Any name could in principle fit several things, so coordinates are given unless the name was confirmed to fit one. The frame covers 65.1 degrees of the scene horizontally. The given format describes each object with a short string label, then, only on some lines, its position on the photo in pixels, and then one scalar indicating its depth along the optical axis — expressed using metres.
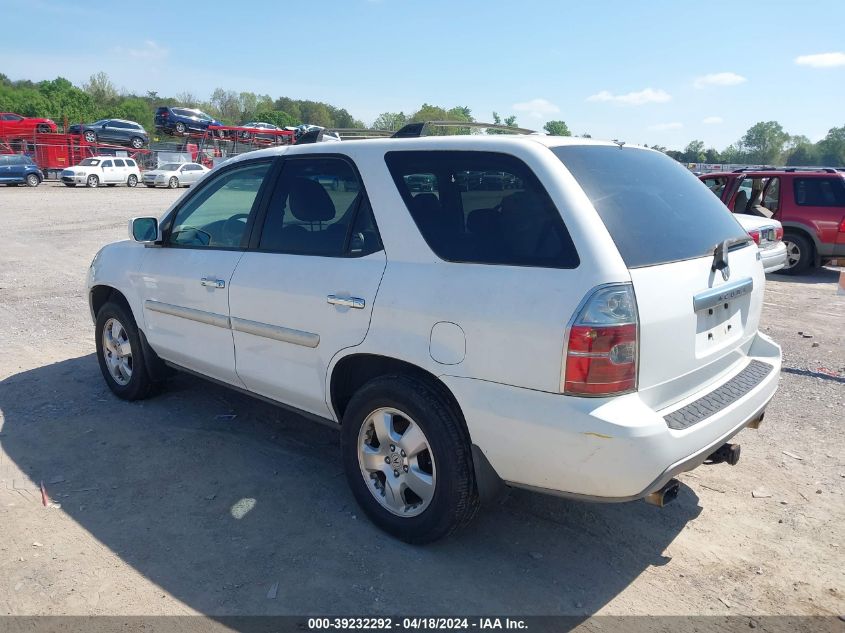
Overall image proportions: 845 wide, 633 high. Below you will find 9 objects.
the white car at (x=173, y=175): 35.38
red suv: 11.20
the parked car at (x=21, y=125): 38.44
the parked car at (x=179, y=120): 42.34
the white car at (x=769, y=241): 9.40
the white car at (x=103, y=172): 33.53
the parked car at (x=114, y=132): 42.22
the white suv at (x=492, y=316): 2.61
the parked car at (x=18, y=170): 31.78
